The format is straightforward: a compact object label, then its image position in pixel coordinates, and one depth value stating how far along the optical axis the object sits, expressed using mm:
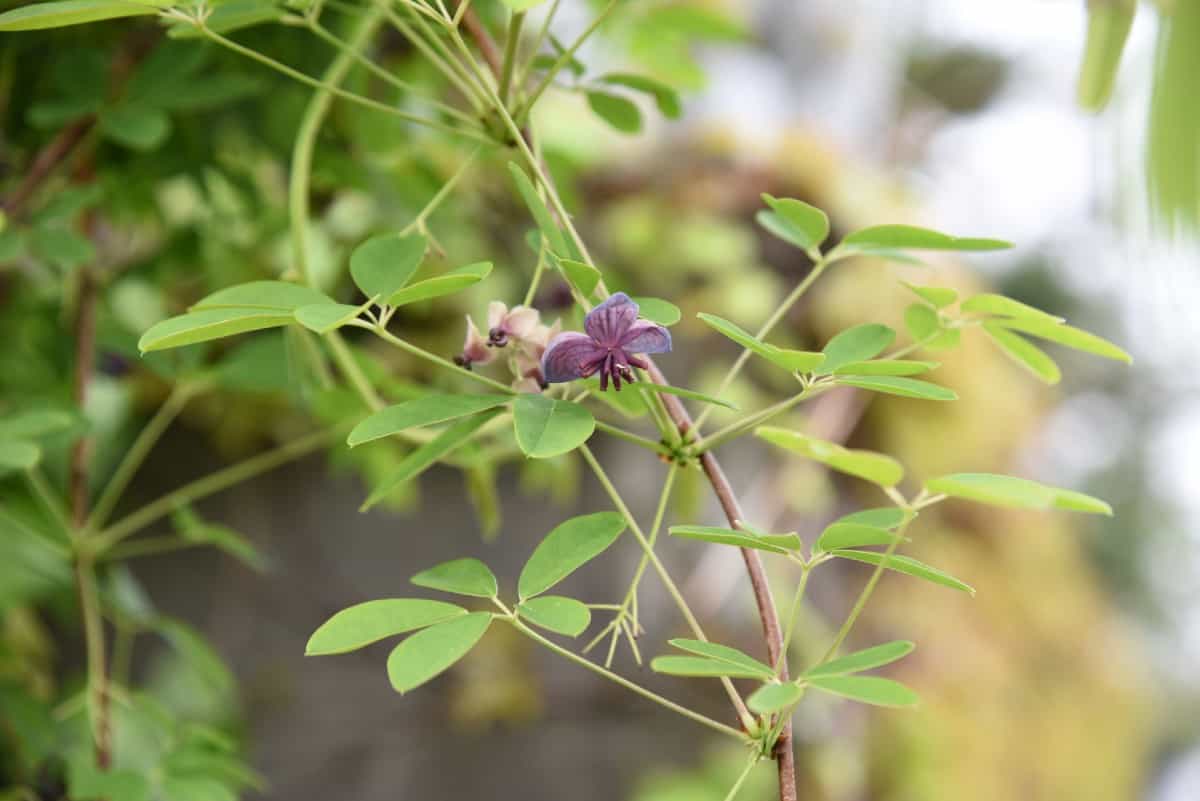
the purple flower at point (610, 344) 664
